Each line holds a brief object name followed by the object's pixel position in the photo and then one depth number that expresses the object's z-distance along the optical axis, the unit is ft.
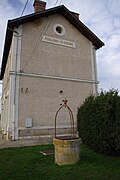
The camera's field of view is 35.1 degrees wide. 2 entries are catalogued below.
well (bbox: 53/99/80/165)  16.58
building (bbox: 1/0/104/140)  31.76
